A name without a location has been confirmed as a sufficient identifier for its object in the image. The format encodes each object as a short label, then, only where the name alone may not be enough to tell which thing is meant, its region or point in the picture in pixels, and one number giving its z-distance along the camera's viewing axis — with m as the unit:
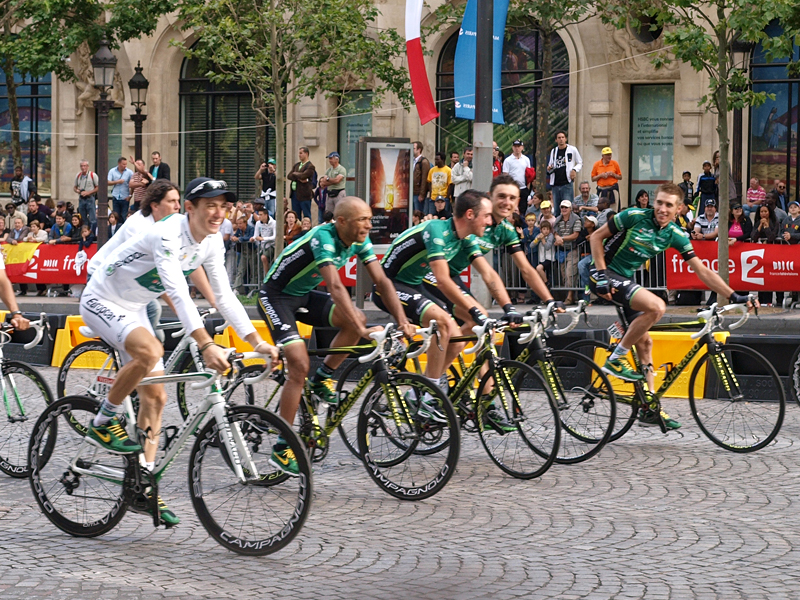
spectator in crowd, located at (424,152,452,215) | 23.89
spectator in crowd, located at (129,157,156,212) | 24.95
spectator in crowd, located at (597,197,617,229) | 21.31
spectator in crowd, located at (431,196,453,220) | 23.19
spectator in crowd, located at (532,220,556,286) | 20.69
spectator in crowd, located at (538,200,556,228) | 20.81
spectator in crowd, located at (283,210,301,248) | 22.28
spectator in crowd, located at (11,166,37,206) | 31.19
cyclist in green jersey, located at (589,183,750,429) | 9.89
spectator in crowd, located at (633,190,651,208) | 21.93
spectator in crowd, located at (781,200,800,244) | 19.30
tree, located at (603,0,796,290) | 18.44
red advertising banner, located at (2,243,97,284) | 24.67
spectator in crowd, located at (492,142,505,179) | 23.17
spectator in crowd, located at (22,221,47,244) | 26.06
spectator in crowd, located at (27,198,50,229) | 28.42
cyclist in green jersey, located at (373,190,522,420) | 9.12
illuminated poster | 19.73
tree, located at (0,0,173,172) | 30.45
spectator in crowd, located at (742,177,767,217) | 22.59
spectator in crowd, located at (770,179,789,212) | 22.16
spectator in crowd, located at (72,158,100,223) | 28.45
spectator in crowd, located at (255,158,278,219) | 25.64
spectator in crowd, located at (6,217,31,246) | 26.32
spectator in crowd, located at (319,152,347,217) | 25.08
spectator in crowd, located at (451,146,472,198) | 23.27
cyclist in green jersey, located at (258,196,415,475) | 8.32
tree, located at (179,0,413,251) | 23.05
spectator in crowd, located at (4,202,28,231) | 27.05
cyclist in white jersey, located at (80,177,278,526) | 6.75
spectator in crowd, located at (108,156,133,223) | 27.50
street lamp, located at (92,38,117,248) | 24.22
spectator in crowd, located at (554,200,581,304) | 20.59
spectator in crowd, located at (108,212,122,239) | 26.02
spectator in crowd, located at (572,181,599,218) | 21.82
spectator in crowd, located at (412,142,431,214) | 24.16
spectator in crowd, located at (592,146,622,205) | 23.42
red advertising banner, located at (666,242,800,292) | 19.09
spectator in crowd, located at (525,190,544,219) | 22.03
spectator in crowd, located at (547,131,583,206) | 22.84
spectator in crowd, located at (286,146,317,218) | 25.22
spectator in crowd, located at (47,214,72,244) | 26.30
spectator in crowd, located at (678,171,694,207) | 23.77
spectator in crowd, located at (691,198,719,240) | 20.52
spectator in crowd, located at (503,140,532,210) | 23.14
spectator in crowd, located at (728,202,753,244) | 20.23
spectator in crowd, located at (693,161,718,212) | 22.91
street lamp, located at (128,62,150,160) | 29.16
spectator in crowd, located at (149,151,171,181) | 25.44
